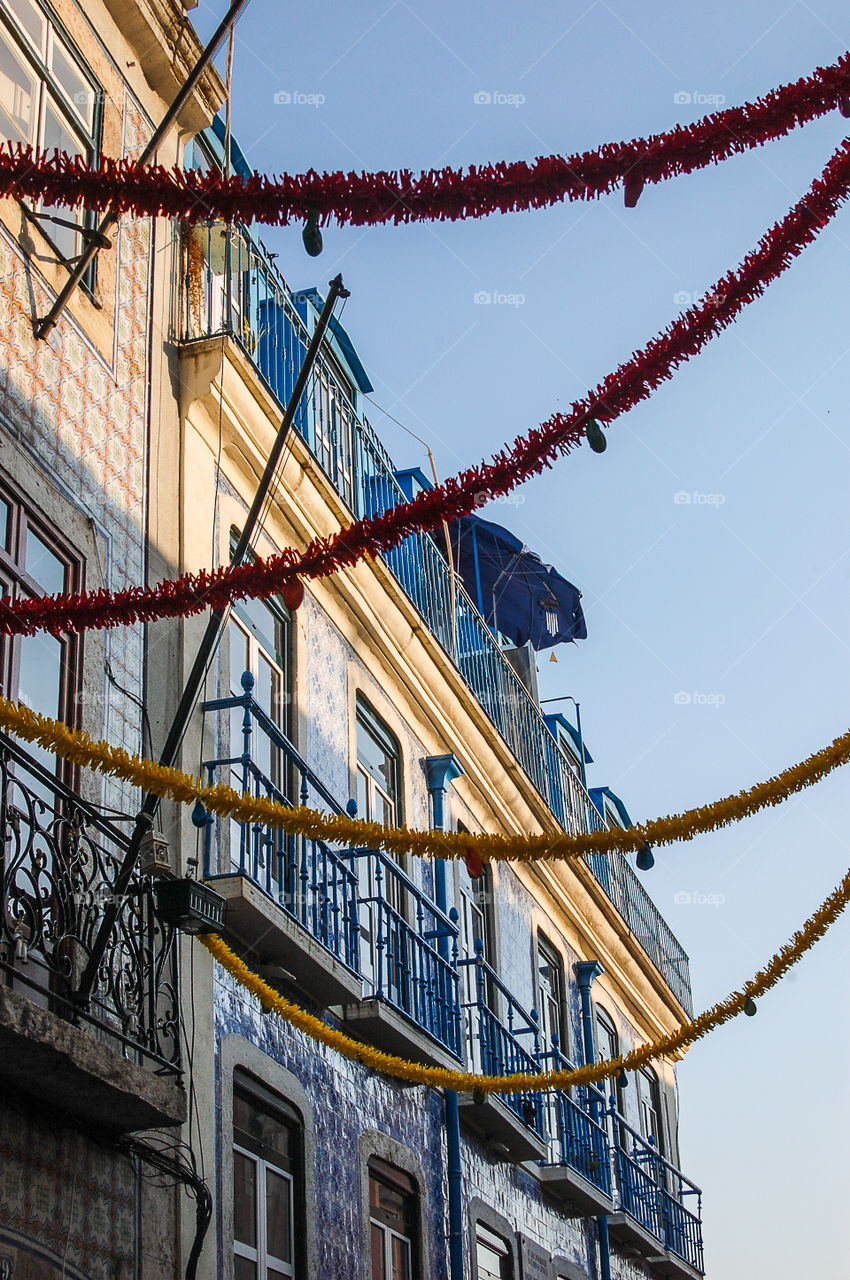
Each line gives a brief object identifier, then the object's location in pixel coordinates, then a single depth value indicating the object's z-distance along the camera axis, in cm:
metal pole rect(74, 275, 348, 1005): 681
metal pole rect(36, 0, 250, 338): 679
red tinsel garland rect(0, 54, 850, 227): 455
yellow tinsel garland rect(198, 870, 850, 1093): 810
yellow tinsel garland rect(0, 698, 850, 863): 585
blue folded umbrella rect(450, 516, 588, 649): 1708
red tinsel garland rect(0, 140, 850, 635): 518
